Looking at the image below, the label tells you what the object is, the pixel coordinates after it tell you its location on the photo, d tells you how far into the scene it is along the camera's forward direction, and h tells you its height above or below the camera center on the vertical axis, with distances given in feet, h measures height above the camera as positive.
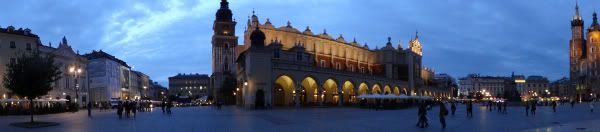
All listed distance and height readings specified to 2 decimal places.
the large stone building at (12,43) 236.02 +16.58
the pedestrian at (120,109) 141.69 -5.23
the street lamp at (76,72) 288.51 +6.12
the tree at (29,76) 112.27 +1.78
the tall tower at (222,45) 461.78 +28.48
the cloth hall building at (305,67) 231.89 +8.44
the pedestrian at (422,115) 91.91 -4.77
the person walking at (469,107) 144.44 -5.76
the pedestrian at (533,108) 156.00 -6.59
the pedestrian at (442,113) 90.02 -4.39
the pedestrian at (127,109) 149.26 -5.53
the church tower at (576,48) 637.71 +31.94
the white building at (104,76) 380.17 +5.57
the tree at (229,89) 366.92 -2.91
